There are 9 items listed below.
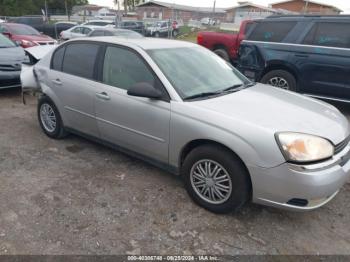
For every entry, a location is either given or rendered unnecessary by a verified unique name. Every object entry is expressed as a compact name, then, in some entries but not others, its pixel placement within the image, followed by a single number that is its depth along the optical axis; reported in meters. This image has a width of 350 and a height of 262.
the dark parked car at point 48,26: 21.53
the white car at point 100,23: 23.20
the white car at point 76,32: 17.17
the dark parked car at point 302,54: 6.09
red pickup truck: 9.35
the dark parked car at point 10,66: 6.75
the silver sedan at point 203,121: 2.70
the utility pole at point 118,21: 21.13
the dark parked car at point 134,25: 24.16
